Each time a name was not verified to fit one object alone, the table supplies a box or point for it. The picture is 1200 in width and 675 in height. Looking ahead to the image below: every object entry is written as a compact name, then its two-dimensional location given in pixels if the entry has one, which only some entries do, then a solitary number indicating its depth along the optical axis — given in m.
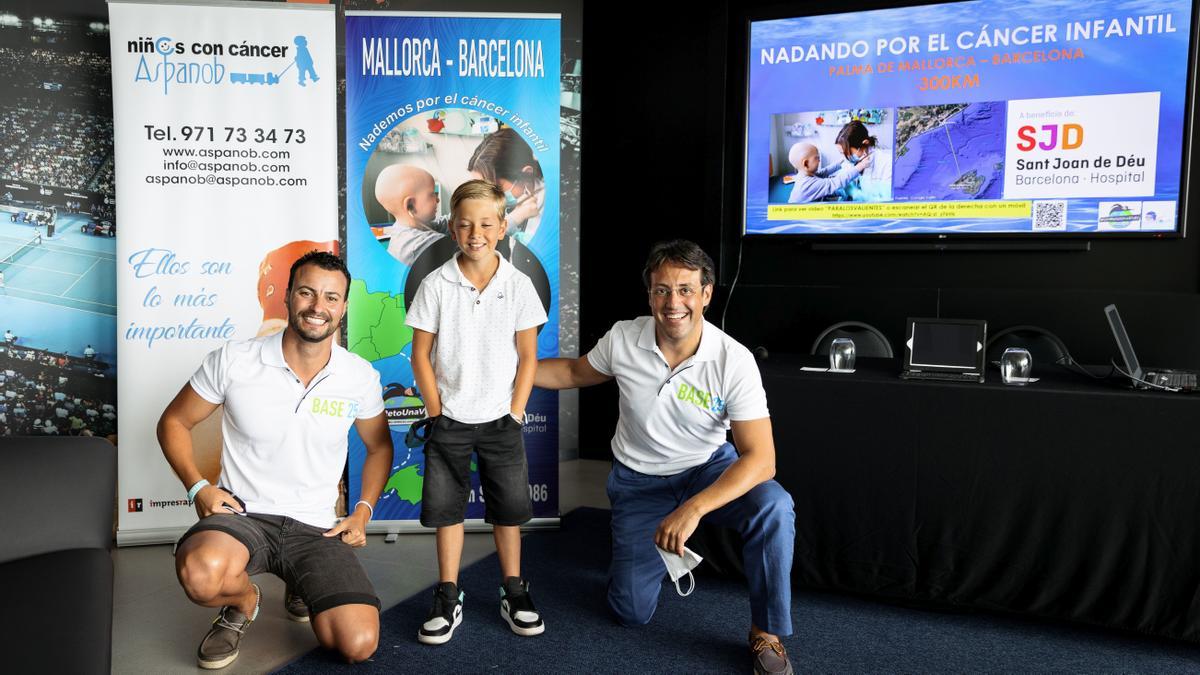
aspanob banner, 3.26
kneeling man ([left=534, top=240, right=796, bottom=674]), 2.28
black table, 2.39
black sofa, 1.40
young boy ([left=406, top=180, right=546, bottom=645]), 2.56
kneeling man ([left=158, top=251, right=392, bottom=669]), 2.21
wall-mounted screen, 3.38
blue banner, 3.40
